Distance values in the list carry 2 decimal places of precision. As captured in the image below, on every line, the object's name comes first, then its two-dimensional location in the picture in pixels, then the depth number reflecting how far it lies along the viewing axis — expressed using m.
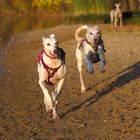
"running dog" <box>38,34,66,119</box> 9.69
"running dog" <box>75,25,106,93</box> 11.59
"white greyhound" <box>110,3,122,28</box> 33.12
